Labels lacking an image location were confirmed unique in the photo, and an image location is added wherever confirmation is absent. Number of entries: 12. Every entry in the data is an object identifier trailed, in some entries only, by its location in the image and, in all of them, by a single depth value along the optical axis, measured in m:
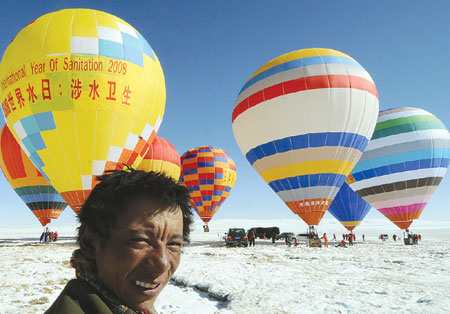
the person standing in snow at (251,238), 23.82
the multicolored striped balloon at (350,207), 31.44
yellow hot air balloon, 10.73
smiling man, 1.33
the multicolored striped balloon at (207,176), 35.09
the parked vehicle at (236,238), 21.82
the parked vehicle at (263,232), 33.91
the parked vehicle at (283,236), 28.63
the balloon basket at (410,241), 23.71
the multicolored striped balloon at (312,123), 18.16
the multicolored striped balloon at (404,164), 25.45
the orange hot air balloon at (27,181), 22.98
